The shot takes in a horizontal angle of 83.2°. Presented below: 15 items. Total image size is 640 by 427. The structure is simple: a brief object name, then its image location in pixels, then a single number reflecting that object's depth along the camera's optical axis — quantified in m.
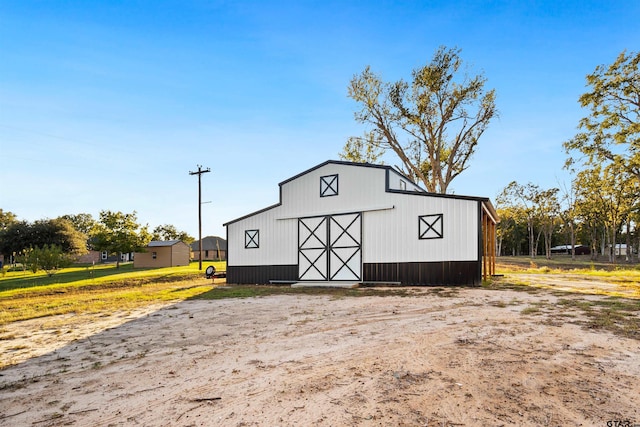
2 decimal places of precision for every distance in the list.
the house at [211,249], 59.75
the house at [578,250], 71.50
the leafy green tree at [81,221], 82.06
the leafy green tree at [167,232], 72.31
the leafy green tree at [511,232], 50.66
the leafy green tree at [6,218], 60.53
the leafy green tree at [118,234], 33.09
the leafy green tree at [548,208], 46.22
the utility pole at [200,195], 29.50
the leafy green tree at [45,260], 21.14
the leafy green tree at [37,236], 43.22
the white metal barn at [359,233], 13.43
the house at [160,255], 38.69
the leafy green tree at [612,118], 18.23
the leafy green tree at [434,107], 23.52
